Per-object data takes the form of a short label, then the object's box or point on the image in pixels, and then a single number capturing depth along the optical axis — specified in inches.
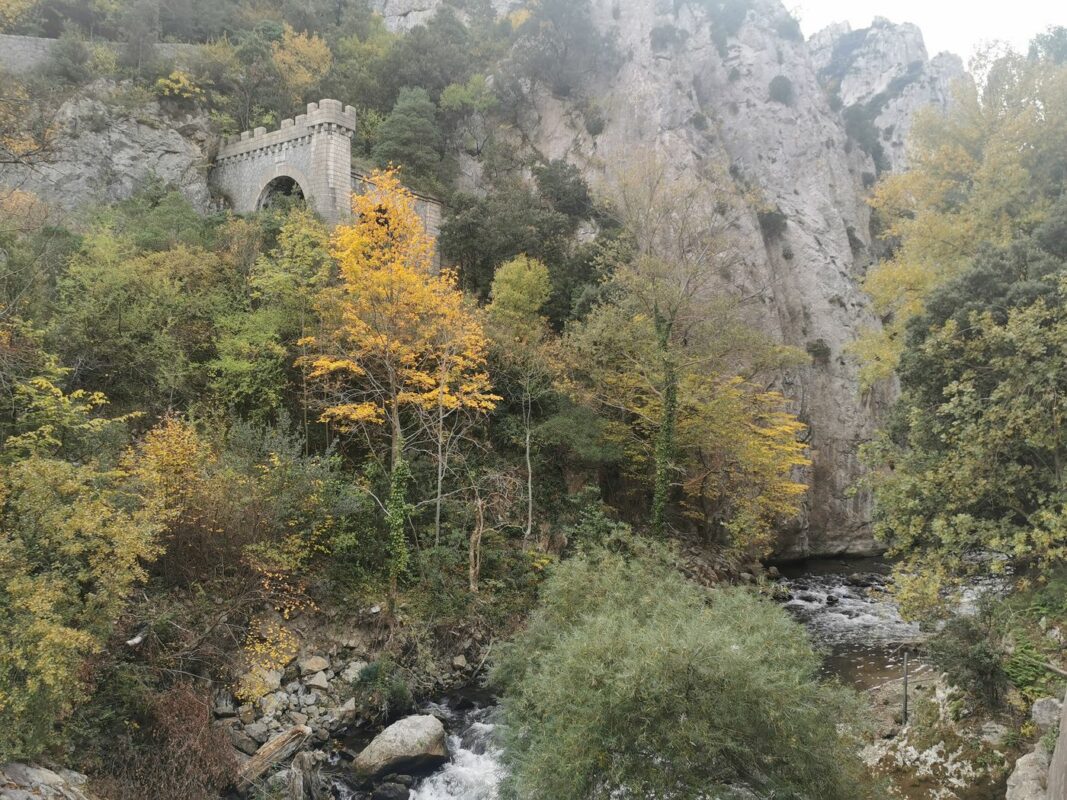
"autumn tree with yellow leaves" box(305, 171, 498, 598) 659.4
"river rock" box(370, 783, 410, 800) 420.5
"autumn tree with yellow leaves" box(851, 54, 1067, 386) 632.4
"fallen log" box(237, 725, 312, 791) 405.4
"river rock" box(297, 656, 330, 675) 522.3
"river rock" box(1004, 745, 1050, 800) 319.0
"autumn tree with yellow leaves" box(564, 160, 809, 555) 778.2
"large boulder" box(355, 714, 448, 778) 443.2
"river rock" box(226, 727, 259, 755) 435.8
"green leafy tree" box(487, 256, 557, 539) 812.6
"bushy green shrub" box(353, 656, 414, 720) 514.0
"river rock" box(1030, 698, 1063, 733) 350.0
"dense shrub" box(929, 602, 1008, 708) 394.6
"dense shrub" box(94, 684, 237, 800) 366.0
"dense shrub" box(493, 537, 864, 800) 286.0
